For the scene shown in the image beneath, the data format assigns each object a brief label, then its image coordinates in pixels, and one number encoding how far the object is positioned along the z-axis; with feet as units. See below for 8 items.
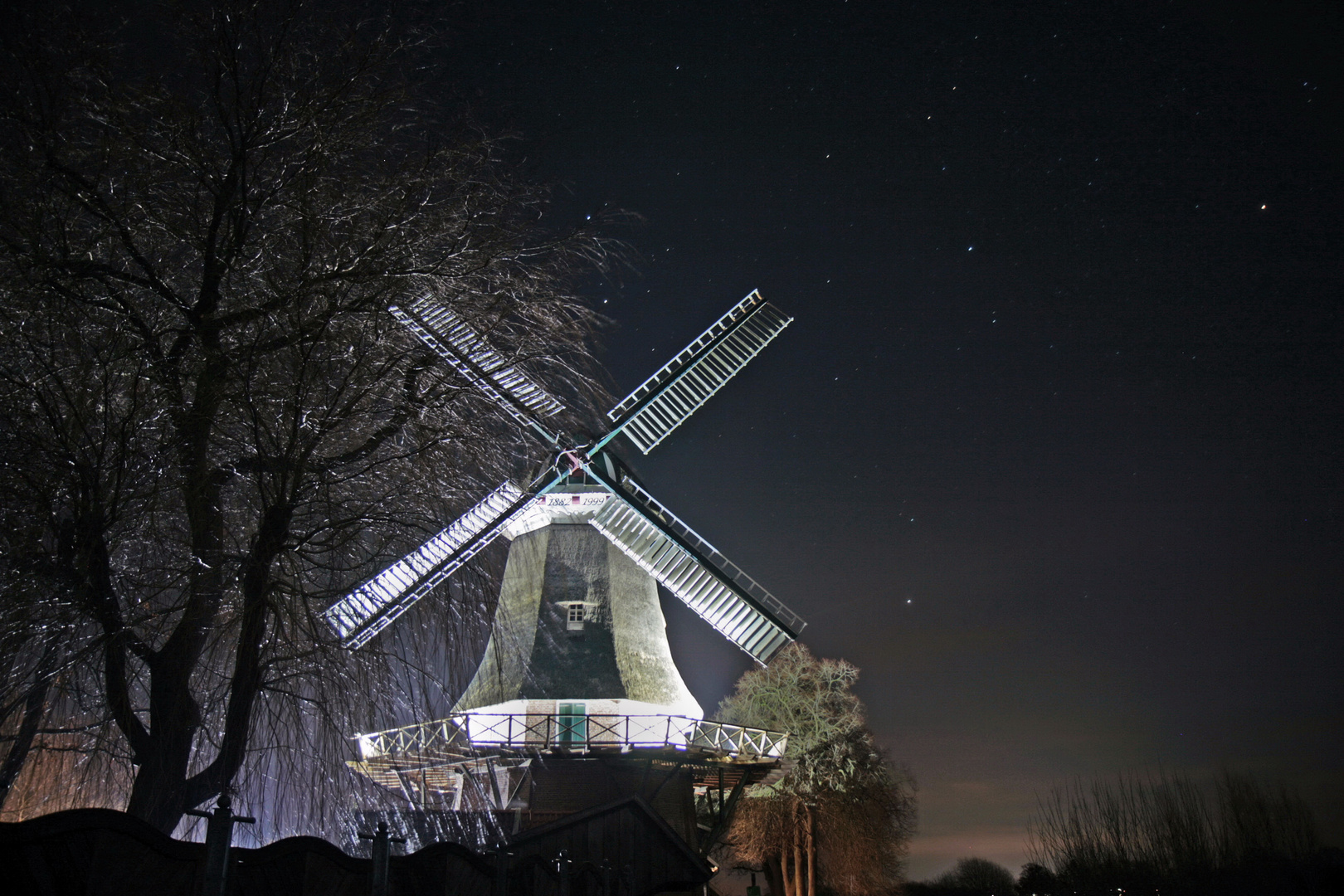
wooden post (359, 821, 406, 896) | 16.46
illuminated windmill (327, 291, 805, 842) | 60.95
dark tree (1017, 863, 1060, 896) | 121.90
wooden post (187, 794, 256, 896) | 13.12
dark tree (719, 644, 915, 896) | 111.04
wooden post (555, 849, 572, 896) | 25.07
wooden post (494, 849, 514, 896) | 21.74
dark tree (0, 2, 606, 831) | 16.48
